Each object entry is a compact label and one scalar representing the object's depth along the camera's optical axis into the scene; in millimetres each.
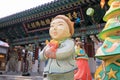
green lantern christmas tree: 2205
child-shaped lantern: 2463
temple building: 8141
